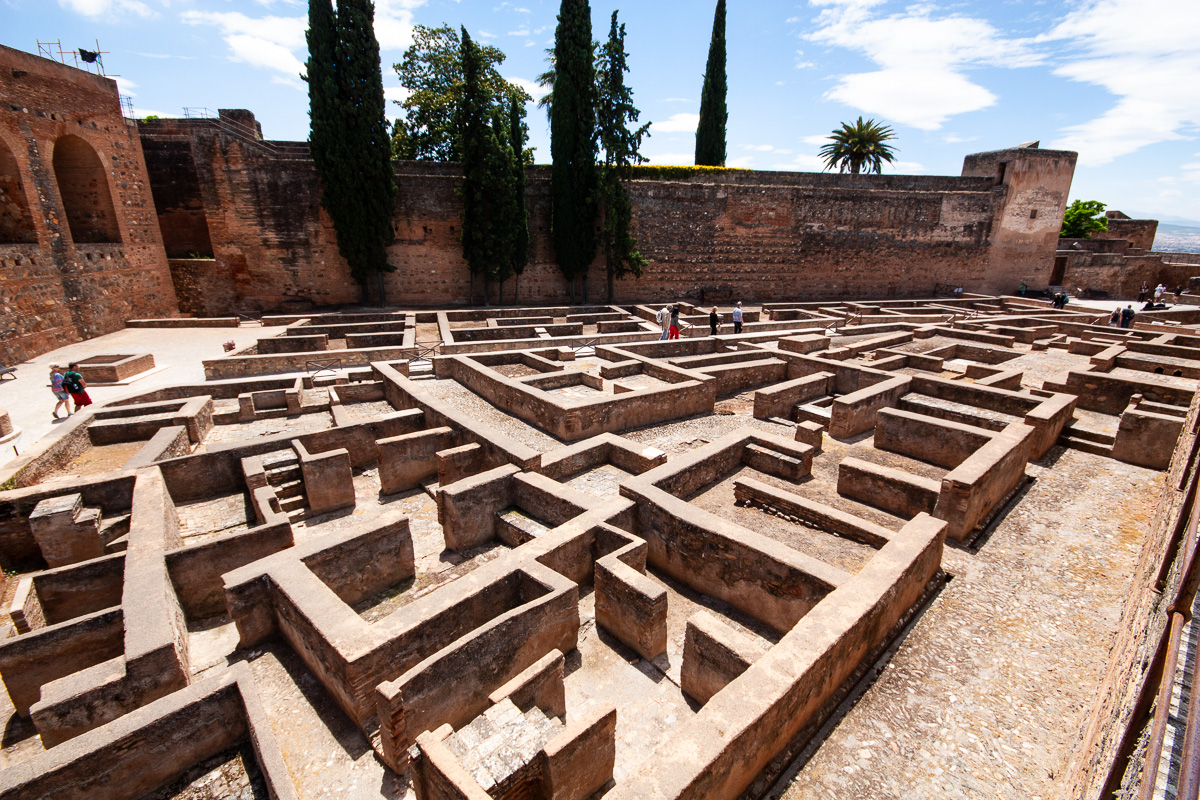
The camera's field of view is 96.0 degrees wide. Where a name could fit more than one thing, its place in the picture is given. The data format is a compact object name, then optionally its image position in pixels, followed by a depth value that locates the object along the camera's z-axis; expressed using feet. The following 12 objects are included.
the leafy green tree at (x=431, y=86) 81.71
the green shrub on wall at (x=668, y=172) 76.02
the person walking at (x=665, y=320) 48.19
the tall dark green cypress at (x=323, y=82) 55.21
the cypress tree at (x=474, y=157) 58.18
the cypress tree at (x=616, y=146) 66.33
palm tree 103.40
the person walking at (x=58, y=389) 30.68
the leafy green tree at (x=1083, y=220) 108.47
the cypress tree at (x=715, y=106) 84.79
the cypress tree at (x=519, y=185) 65.10
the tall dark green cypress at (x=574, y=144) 62.18
